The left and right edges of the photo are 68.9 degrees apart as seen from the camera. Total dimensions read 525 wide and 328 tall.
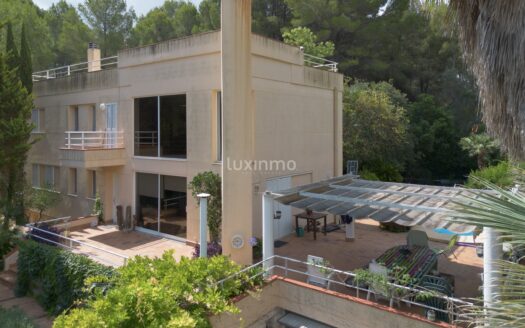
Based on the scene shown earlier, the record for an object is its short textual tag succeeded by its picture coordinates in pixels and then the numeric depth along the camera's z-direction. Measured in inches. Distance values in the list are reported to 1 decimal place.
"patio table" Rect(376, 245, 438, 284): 342.2
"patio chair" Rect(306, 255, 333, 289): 347.9
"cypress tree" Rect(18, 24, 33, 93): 647.8
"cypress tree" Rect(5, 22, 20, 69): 619.2
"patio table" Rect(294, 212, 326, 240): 546.3
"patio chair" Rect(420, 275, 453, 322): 291.0
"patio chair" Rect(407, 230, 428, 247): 423.5
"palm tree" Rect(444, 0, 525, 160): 201.0
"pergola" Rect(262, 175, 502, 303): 305.7
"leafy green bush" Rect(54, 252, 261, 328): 232.4
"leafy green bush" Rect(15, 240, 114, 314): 394.6
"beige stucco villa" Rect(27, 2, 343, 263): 410.0
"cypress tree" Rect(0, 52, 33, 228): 524.7
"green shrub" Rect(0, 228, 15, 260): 514.7
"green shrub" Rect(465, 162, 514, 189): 657.4
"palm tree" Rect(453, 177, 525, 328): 115.4
